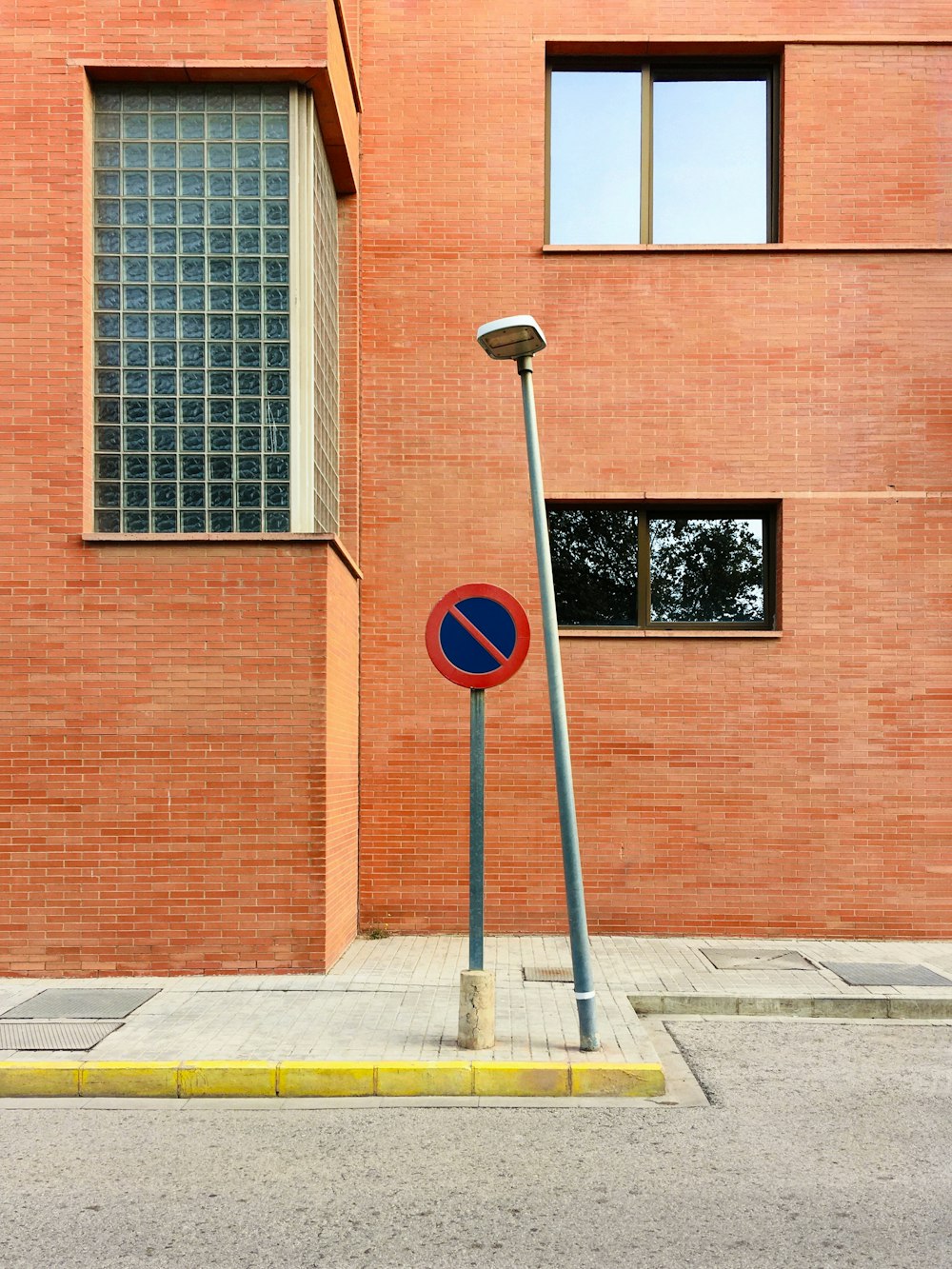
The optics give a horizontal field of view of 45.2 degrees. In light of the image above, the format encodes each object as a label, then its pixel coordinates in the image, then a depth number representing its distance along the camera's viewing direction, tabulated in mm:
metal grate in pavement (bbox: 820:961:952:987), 8133
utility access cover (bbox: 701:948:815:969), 8688
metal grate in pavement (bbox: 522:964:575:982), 8172
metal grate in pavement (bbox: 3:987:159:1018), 7102
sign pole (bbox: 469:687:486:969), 6582
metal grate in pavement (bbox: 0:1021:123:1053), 6383
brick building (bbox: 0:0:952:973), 9812
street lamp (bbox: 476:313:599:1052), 6336
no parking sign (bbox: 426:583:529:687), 6641
